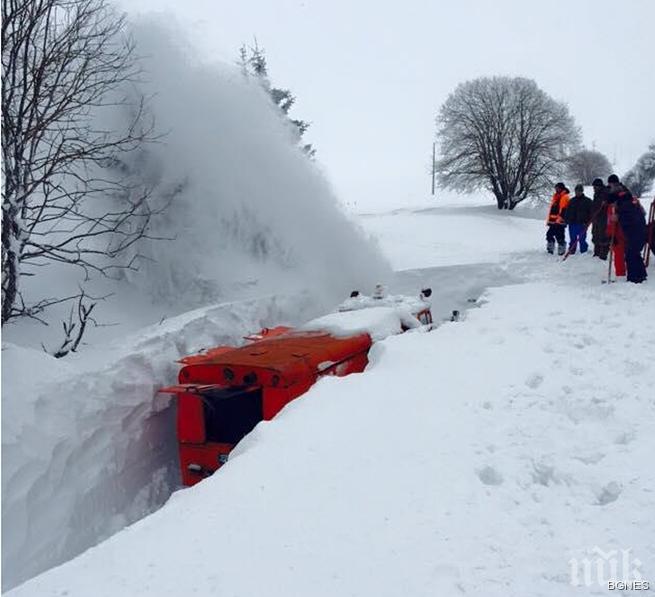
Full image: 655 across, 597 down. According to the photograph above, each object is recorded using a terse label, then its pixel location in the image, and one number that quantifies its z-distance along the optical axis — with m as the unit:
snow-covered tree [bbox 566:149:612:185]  52.28
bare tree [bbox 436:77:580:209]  32.88
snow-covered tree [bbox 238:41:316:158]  20.94
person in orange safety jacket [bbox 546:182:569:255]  13.09
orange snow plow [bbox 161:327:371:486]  5.23
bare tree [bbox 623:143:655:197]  49.72
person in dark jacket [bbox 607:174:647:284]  9.51
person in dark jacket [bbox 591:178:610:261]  11.42
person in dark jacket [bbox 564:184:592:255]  12.37
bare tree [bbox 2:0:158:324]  6.16
